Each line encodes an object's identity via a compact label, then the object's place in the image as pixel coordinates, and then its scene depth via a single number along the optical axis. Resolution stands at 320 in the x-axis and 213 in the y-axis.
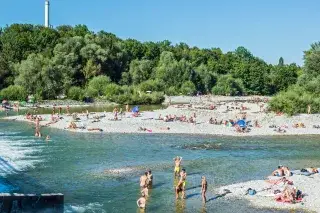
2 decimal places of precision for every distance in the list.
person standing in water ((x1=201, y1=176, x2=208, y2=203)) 27.59
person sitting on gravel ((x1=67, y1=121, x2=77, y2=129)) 59.03
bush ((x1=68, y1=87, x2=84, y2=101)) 100.38
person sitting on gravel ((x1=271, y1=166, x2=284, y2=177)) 32.68
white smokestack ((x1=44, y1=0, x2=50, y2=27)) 167.04
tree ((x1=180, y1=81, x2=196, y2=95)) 133.75
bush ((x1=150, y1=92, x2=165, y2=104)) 103.94
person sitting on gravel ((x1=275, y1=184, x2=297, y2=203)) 27.08
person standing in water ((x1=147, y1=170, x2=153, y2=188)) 30.27
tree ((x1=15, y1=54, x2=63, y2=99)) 96.25
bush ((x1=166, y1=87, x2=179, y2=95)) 128.50
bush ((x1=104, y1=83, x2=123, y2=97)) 105.03
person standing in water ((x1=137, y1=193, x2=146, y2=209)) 25.97
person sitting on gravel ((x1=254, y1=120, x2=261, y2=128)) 62.18
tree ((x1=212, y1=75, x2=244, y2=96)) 145.88
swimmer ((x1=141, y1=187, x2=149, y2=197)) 26.94
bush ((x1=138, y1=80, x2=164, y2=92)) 115.68
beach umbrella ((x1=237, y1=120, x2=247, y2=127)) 59.86
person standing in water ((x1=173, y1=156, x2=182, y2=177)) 33.38
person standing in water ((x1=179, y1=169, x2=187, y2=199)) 28.61
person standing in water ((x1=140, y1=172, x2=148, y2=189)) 29.59
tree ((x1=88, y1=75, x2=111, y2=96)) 108.56
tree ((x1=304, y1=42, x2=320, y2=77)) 85.19
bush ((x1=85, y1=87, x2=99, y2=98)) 104.12
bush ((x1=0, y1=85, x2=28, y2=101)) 94.00
